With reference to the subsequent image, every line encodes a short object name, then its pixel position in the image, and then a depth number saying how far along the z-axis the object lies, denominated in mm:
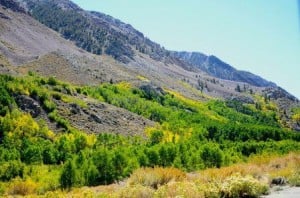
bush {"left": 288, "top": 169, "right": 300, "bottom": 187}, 20766
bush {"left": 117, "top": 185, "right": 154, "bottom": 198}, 16938
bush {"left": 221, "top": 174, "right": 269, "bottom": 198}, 17266
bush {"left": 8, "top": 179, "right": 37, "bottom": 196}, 24219
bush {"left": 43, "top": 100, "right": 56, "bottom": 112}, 128375
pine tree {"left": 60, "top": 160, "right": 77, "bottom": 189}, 67550
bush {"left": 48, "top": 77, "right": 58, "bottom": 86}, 155250
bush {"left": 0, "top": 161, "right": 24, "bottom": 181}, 76438
